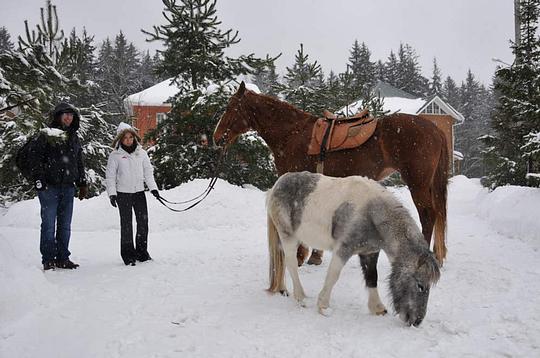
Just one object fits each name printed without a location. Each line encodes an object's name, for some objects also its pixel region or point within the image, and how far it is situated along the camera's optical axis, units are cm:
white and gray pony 317
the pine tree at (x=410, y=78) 5434
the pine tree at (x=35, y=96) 438
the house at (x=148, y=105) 2962
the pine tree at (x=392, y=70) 5619
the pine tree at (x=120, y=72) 2795
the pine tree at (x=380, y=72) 5659
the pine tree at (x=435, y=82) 6008
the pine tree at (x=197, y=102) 1173
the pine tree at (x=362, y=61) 4862
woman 574
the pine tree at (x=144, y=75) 4400
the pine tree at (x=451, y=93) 5984
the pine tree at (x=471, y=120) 4722
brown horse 513
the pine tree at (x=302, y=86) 1554
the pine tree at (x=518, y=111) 981
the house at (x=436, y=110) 3517
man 539
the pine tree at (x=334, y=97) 1588
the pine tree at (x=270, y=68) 1302
